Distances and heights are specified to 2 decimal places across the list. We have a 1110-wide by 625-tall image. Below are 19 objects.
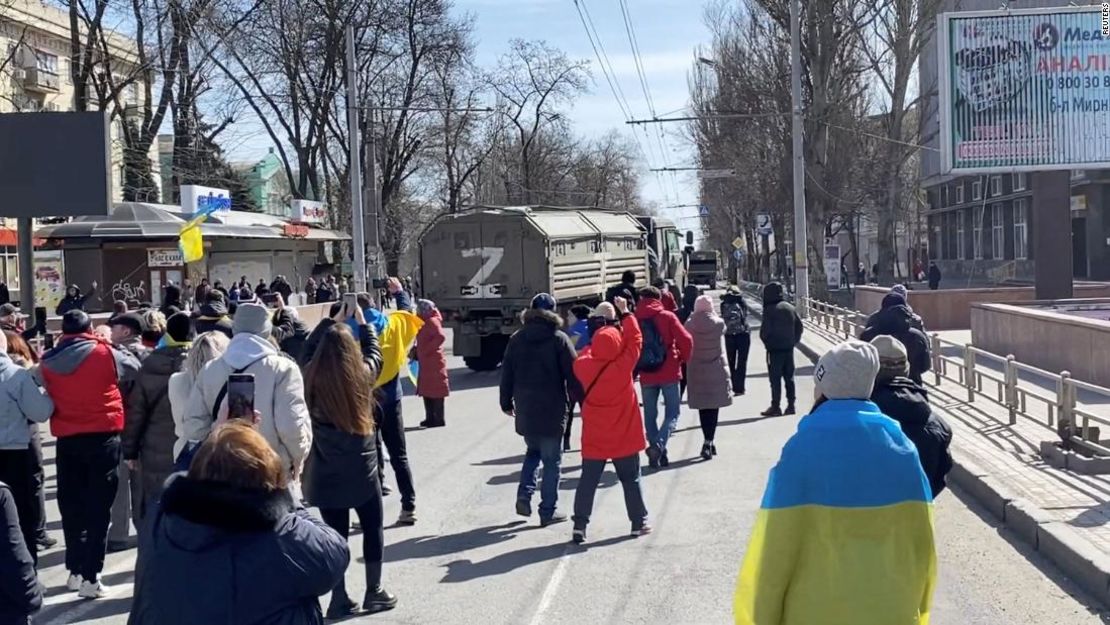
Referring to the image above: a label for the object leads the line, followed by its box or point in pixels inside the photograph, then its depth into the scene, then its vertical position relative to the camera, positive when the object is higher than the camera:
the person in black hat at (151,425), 8.03 -0.93
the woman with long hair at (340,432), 6.80 -0.86
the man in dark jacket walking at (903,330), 12.41 -0.72
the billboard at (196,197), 36.25 +2.50
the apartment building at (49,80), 41.41 +8.42
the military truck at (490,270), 23.31 +0.04
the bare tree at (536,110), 56.22 +7.37
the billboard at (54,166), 18.22 +1.78
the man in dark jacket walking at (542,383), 9.41 -0.85
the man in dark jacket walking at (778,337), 15.44 -0.93
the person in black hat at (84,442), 7.79 -1.00
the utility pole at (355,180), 28.30 +2.31
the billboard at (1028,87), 25.00 +3.44
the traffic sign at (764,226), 48.78 +1.49
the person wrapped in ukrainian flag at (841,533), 3.85 -0.85
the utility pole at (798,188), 34.94 +2.14
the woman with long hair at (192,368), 6.93 -0.48
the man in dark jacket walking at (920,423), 5.55 -0.74
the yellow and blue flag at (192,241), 23.69 +0.80
